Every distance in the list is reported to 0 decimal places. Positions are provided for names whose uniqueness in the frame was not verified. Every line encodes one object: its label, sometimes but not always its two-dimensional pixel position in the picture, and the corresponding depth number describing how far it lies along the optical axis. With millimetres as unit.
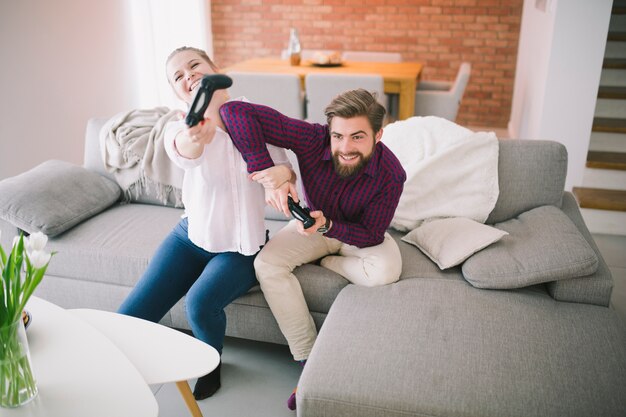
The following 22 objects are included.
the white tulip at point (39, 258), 1093
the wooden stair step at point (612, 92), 3662
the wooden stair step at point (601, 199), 3111
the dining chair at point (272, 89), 3625
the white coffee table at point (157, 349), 1343
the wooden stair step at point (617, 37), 3982
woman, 1629
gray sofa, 1341
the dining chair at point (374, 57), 4668
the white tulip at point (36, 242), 1175
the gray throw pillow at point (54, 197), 2092
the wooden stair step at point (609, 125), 3514
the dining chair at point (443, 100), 3902
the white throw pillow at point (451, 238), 1837
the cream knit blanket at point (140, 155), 2307
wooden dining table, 3842
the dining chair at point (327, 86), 3482
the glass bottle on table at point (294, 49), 4309
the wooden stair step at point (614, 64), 3771
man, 1620
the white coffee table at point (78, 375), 1199
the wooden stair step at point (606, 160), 3295
